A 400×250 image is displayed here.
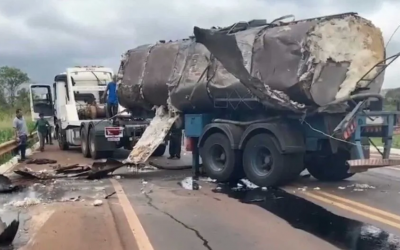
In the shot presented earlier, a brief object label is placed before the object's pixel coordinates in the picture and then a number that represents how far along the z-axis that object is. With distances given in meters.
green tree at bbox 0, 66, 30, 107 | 64.56
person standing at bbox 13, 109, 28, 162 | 18.31
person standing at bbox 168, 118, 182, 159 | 14.46
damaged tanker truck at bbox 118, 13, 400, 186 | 10.70
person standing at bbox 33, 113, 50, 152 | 22.95
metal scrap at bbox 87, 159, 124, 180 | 13.13
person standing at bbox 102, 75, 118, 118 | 18.11
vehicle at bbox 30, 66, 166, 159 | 17.59
